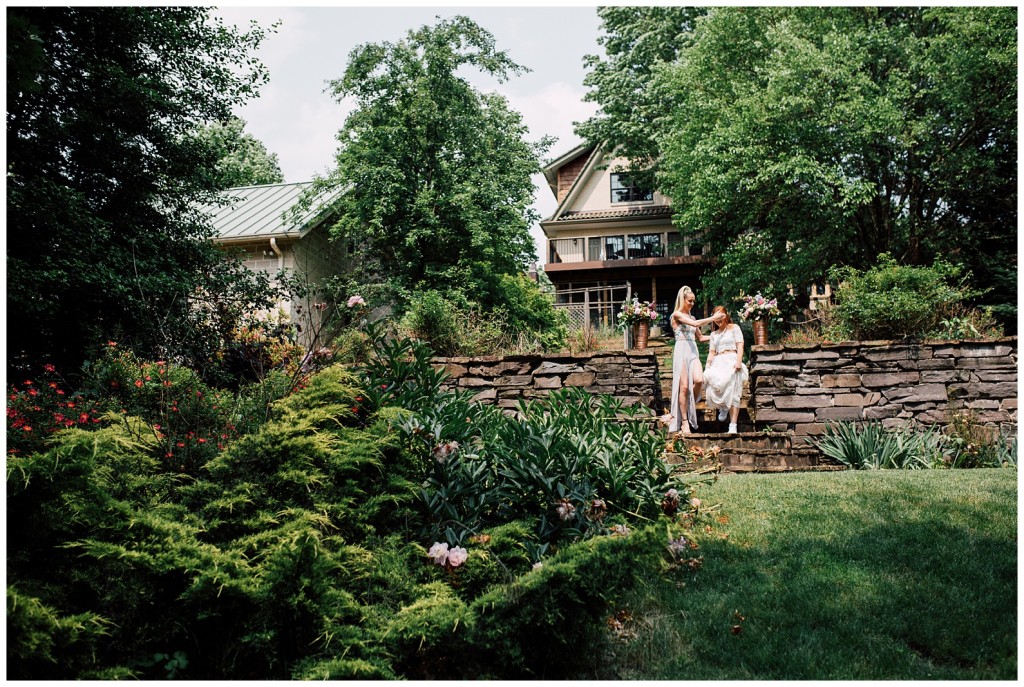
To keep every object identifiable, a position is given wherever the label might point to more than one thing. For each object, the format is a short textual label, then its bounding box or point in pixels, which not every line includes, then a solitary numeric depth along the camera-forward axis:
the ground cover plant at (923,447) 7.28
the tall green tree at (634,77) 18.31
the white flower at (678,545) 3.97
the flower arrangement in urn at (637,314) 10.41
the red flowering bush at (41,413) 4.70
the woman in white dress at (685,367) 8.45
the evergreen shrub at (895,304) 8.48
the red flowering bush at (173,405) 3.96
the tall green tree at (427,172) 15.59
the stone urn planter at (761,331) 10.02
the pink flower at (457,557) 3.23
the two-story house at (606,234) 25.47
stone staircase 7.42
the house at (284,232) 15.90
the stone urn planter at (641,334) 10.37
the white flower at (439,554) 3.25
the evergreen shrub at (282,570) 2.65
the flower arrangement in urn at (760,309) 9.95
